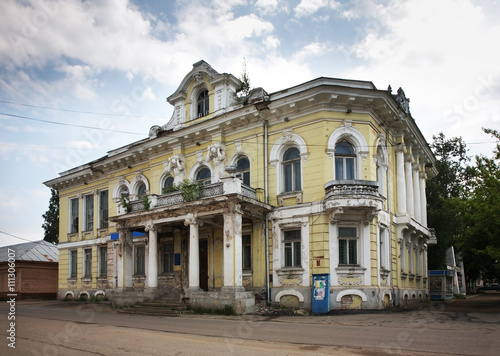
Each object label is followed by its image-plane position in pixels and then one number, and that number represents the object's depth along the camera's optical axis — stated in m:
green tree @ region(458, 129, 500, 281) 19.00
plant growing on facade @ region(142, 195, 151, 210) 21.58
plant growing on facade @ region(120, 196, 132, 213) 22.79
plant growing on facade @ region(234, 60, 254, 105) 22.60
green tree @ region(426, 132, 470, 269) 33.56
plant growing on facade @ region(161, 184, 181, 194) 21.48
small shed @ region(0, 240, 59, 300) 32.53
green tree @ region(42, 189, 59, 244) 50.56
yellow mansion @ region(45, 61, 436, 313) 18.41
